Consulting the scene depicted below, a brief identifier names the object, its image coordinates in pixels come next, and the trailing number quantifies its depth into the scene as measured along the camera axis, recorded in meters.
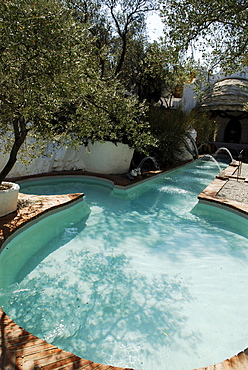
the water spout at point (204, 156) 17.71
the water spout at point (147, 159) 11.79
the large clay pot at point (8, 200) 4.96
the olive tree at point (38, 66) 3.51
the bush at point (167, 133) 12.11
